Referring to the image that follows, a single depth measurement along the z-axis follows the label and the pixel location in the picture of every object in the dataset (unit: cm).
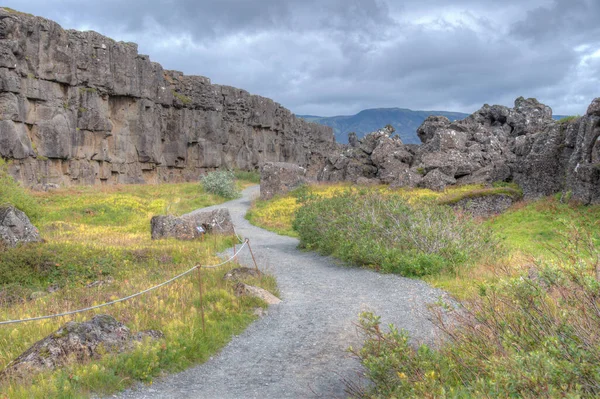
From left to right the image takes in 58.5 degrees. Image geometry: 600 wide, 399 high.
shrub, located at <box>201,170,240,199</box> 4147
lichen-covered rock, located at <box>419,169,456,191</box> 2977
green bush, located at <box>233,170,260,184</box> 6044
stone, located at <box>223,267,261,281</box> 1249
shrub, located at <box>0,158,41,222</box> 2280
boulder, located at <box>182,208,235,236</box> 2163
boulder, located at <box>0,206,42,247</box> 1700
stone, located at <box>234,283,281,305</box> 1122
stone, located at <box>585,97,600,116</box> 2102
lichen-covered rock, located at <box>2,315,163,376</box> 696
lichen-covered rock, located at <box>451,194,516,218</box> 2428
